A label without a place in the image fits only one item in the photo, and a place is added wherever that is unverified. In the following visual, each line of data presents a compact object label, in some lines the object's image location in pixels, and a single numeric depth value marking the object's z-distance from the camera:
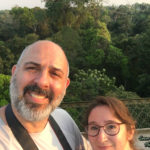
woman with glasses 1.07
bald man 1.03
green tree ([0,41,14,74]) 14.02
